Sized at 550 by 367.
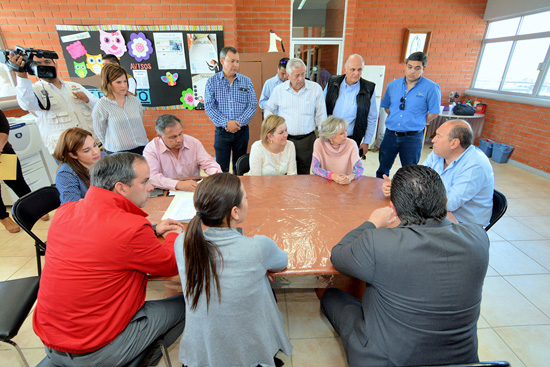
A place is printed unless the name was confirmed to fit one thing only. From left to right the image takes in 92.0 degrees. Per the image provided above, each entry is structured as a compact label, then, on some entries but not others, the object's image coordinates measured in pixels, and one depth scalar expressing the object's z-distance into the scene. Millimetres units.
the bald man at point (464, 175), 1758
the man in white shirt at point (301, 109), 2959
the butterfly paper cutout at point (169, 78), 4266
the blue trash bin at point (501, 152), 4910
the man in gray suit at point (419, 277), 975
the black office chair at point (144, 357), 1098
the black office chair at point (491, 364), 802
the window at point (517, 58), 4547
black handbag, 5211
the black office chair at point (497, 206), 1775
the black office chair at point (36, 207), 1558
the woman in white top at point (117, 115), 2557
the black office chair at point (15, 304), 1240
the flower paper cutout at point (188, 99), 4399
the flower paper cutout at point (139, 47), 3994
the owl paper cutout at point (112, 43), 3943
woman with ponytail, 991
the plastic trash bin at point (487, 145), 5215
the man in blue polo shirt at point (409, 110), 2949
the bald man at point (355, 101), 2985
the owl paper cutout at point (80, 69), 4066
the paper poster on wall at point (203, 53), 4094
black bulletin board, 3955
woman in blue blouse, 1684
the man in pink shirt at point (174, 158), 2002
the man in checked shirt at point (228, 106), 3133
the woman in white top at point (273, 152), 2281
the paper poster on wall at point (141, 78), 4195
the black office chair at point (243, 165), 2504
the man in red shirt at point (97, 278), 1025
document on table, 1604
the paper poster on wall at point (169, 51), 4047
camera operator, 2594
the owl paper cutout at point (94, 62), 4043
